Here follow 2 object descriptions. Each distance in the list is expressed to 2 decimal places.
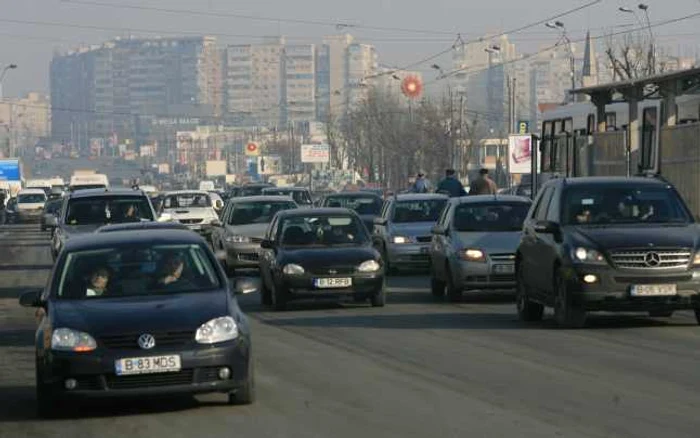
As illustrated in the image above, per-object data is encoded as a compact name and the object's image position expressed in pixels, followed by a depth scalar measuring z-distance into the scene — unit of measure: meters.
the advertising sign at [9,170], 130.75
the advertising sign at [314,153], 164.25
